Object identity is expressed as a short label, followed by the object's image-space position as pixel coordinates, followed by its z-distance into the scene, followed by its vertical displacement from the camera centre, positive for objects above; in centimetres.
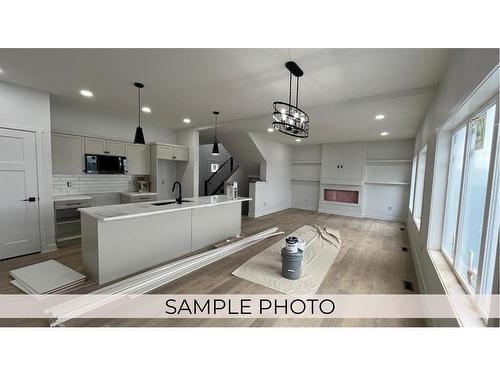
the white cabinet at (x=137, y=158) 526 +33
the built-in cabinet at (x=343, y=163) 720 +51
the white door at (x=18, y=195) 327 -45
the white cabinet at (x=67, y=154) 412 +31
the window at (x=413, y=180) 556 -1
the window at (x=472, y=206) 127 -20
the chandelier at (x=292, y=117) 243 +70
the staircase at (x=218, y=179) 887 -22
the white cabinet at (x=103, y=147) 457 +54
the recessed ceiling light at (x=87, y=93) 349 +130
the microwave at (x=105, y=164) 456 +14
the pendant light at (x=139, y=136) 332 +56
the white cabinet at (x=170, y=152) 557 +57
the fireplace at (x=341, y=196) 742 -68
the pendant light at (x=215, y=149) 509 +60
